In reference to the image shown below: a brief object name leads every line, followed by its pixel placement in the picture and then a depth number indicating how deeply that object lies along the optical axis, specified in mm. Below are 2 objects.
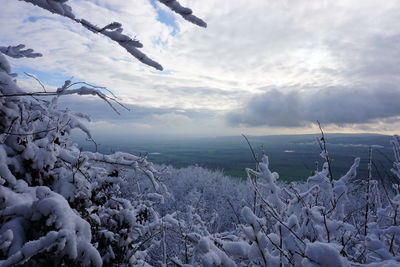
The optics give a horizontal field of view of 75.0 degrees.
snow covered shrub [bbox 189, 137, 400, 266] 1639
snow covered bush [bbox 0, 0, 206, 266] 1510
